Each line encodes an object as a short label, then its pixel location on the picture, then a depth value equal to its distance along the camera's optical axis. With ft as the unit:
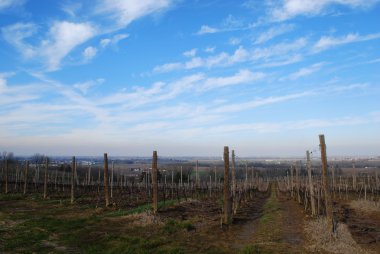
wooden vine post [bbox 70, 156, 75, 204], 87.68
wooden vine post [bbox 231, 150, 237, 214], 69.27
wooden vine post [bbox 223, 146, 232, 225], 52.75
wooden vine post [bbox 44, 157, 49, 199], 101.16
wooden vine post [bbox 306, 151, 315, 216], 64.80
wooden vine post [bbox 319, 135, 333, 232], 45.28
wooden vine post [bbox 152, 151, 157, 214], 61.57
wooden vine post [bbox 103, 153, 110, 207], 79.05
